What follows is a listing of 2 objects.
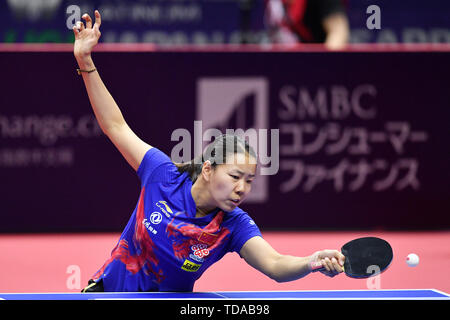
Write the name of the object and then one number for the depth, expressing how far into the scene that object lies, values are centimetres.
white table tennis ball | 568
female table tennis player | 586
